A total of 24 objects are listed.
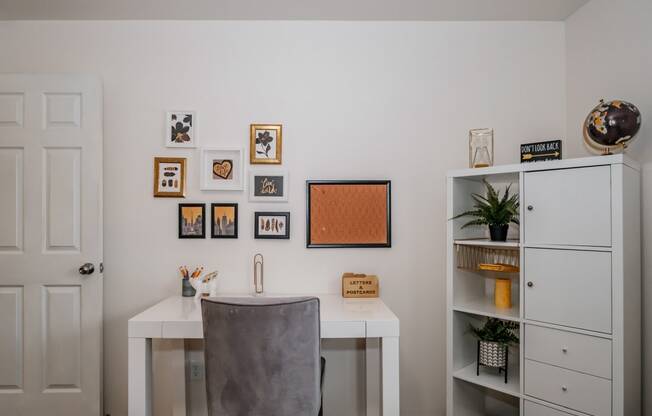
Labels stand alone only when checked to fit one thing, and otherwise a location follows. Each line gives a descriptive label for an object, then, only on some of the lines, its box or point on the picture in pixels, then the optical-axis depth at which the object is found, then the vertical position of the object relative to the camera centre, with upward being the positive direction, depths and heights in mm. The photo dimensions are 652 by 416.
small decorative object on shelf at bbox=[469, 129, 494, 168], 2082 +385
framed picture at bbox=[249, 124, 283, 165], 2258 +432
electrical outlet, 2219 -1042
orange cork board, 2262 -26
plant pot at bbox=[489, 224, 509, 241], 1909 -127
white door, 2107 -220
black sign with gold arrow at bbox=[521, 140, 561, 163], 1751 +302
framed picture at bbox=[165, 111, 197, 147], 2250 +529
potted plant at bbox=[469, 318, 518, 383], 1891 -737
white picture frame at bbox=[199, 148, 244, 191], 2254 +268
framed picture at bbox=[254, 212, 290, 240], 2264 -105
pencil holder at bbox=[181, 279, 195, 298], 2172 -505
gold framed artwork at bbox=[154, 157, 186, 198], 2244 +208
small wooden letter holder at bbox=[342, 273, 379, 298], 2162 -490
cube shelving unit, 1521 -360
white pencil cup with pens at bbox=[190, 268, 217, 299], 2088 -465
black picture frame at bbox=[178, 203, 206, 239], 2244 -78
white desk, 1698 -630
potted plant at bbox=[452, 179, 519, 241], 1875 -28
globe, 1576 +393
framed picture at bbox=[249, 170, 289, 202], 2262 +144
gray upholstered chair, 1360 -582
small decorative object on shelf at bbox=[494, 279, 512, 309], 1988 -491
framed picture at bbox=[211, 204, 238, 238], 2254 -75
